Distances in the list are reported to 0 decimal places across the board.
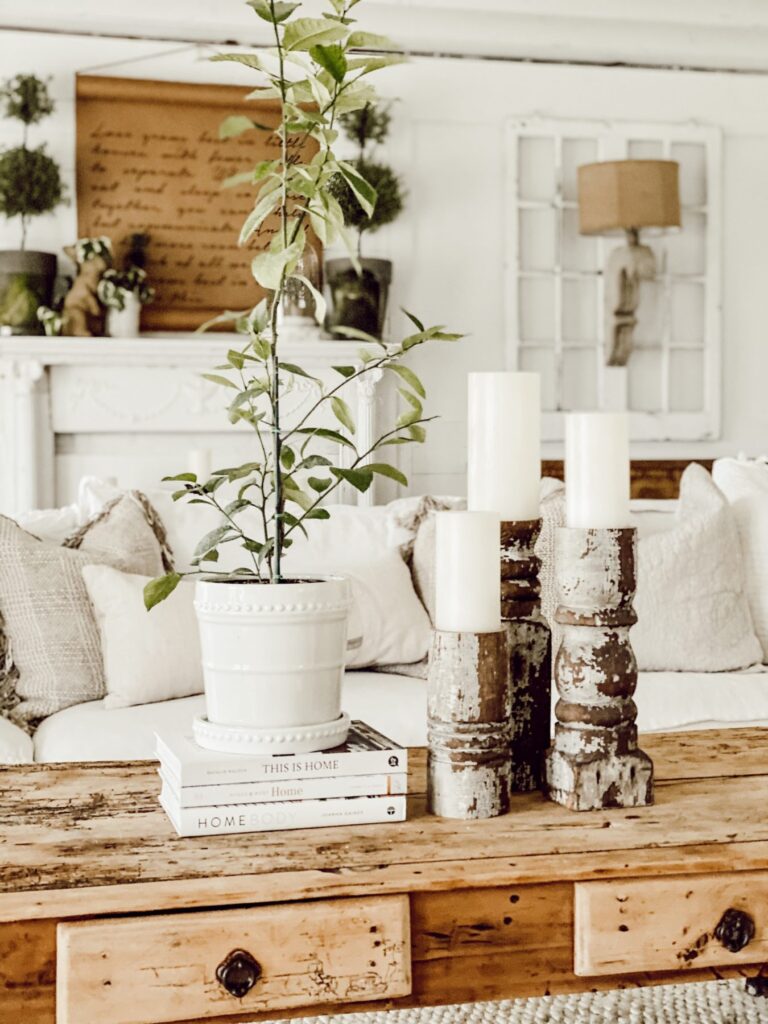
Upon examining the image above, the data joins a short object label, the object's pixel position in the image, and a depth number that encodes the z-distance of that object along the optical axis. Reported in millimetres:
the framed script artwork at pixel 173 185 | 4766
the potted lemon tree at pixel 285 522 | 1315
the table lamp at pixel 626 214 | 4898
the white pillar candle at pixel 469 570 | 1293
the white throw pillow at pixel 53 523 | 2602
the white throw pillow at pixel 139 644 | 2312
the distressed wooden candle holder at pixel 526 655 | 1416
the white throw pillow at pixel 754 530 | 2746
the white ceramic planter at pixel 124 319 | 4602
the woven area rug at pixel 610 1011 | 2117
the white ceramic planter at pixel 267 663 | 1313
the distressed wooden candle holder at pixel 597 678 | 1361
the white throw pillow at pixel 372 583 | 2543
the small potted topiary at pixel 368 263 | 4742
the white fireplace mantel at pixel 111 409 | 4496
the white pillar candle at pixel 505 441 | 1402
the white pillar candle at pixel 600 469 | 1361
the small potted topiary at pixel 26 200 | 4551
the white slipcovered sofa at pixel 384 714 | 2150
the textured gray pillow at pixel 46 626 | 2309
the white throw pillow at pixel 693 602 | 2588
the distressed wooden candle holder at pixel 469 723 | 1297
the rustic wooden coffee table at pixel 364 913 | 1110
